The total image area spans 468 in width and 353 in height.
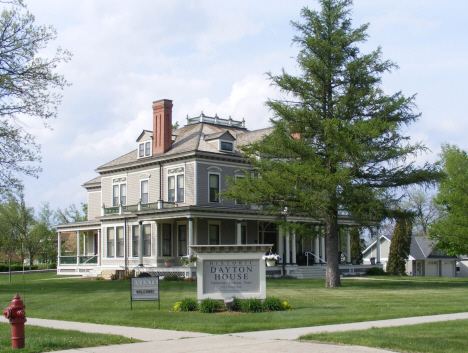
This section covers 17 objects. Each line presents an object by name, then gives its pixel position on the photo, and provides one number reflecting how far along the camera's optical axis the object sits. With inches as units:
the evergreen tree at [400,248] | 1927.9
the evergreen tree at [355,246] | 2101.4
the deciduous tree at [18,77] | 1063.0
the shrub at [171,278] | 1417.3
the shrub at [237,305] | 656.7
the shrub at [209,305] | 649.0
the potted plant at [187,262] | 1422.1
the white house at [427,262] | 2603.3
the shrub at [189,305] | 668.7
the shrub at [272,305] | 665.0
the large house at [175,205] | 1571.1
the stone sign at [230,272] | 678.5
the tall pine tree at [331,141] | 1107.3
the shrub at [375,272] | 1798.0
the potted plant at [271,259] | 940.0
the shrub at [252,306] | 647.8
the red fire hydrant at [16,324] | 408.3
